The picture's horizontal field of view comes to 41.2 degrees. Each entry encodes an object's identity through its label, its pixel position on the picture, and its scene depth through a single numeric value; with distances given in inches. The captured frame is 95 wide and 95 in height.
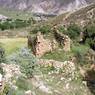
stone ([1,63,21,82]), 247.3
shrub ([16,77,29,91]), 232.5
